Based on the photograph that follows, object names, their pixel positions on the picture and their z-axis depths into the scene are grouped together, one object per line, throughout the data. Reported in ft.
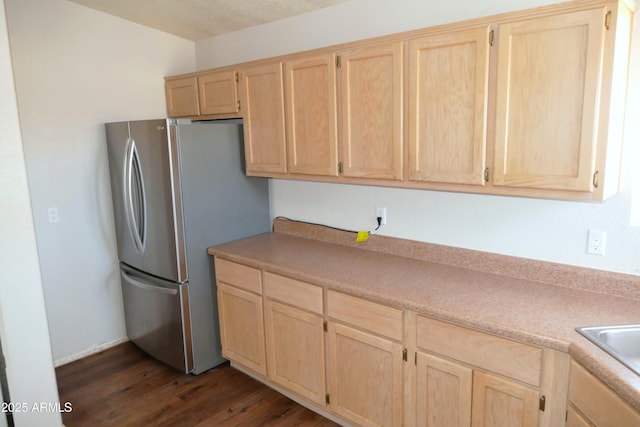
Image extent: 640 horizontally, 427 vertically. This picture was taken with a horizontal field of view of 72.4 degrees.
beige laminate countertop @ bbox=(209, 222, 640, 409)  4.83
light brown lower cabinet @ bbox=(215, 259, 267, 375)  8.54
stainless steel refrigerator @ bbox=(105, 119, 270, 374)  8.86
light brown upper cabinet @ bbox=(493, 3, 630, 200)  5.03
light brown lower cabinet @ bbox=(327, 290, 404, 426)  6.50
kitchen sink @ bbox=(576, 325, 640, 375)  4.86
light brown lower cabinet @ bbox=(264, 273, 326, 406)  7.53
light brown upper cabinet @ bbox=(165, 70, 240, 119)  9.36
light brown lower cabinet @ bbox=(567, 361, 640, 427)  4.08
